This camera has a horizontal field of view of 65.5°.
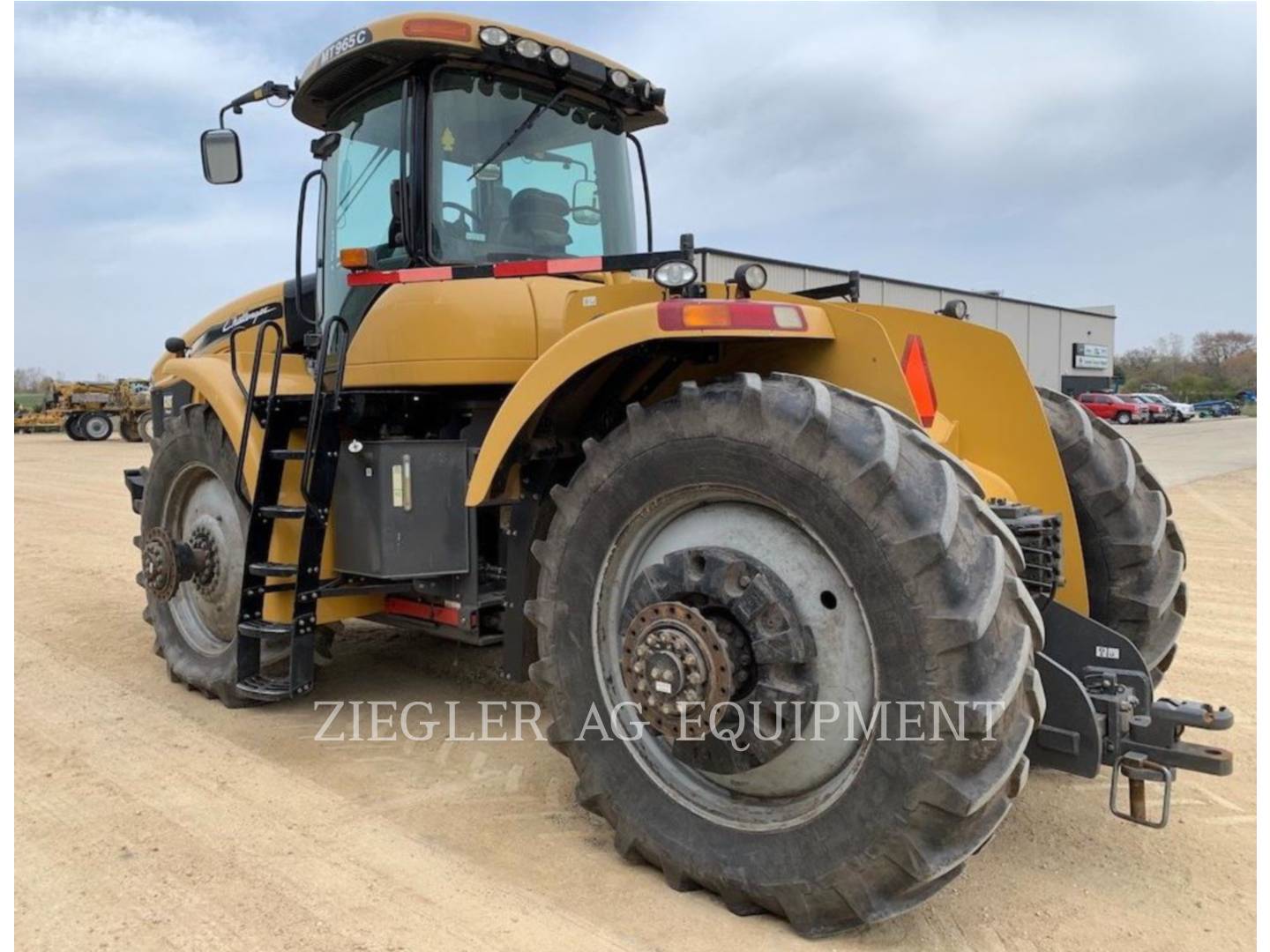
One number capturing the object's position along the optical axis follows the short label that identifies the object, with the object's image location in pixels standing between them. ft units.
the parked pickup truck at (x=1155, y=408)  141.18
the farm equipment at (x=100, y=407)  105.19
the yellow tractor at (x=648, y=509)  8.30
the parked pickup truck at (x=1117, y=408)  132.77
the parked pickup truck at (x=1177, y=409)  145.89
